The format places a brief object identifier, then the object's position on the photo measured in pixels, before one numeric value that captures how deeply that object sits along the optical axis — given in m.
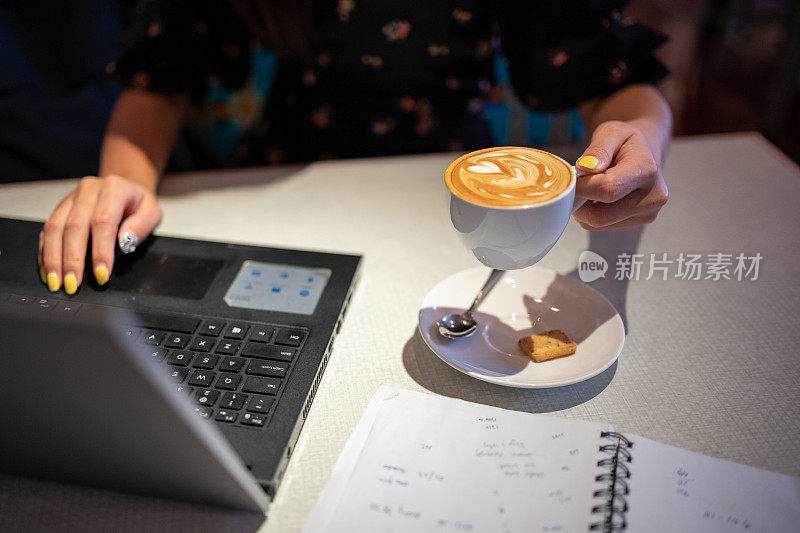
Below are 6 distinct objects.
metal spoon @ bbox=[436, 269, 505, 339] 0.58
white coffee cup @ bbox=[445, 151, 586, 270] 0.47
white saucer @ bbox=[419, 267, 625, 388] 0.53
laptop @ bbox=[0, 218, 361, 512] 0.34
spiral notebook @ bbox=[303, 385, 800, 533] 0.42
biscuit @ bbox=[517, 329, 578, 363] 0.55
